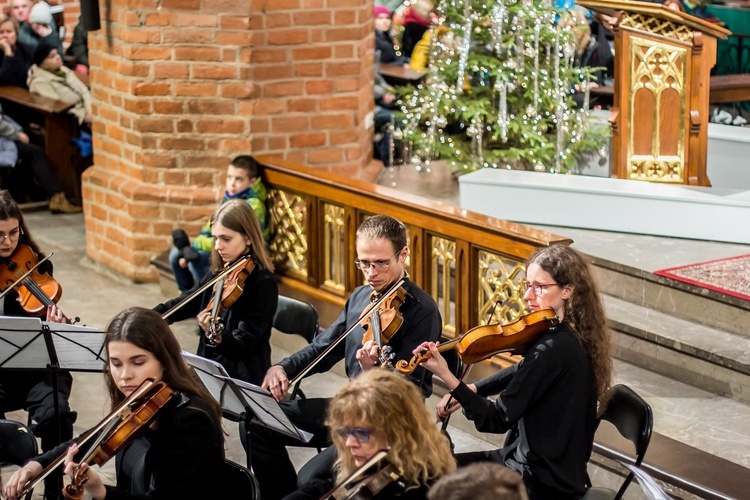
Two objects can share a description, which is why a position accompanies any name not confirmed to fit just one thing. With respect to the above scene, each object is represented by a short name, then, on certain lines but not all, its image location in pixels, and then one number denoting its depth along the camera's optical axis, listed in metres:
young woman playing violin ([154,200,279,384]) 8.95
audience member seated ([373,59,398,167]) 17.29
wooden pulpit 12.52
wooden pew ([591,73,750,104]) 16.32
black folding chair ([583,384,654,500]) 7.25
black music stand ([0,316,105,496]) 7.93
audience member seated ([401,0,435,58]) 20.57
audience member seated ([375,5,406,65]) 19.51
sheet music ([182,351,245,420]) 7.37
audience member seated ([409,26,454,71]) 18.90
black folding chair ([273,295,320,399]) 9.51
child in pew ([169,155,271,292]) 12.08
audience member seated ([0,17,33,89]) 17.35
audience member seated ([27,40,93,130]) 16.99
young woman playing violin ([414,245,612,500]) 6.97
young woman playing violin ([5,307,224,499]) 6.51
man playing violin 7.86
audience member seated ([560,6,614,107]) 17.26
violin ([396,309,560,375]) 7.06
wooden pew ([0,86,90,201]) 16.91
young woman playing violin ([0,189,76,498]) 8.91
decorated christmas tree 13.98
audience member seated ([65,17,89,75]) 18.33
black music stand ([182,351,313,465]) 7.24
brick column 12.99
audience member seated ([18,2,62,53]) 17.54
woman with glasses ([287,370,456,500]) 5.90
